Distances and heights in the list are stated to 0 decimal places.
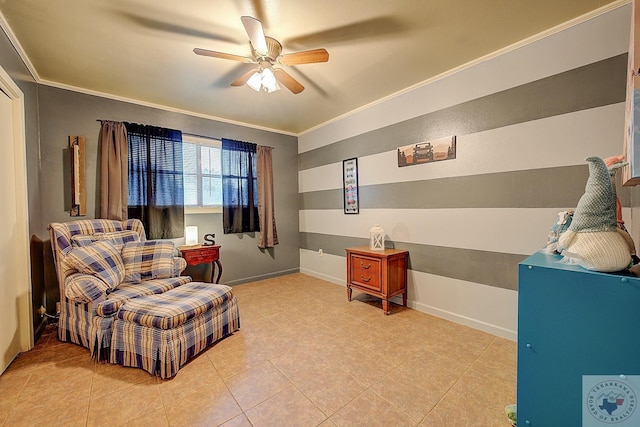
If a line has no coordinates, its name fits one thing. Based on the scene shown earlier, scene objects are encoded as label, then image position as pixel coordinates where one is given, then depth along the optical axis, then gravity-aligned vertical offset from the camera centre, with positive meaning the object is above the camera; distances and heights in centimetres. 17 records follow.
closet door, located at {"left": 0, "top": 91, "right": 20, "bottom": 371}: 179 -23
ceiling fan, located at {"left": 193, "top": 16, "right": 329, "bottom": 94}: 171 +119
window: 352 +51
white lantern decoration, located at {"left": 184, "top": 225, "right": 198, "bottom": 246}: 337 -36
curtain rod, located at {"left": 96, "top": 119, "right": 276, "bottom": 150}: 348 +107
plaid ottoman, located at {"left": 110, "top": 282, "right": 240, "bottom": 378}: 172 -90
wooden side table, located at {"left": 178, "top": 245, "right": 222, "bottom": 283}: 310 -58
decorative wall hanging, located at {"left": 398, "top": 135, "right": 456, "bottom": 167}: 253 +60
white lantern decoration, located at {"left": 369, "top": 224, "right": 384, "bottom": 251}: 300 -39
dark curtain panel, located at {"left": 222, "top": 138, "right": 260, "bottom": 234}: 378 +34
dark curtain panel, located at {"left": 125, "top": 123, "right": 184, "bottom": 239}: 307 +39
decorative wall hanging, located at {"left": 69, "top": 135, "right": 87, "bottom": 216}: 270 +40
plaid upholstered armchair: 176 -73
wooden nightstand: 268 -75
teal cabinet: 80 -47
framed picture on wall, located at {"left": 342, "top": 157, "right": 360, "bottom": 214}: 353 +32
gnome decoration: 83 -10
